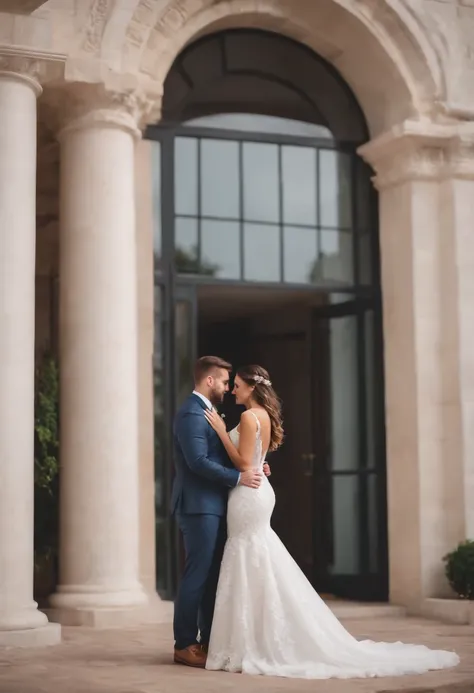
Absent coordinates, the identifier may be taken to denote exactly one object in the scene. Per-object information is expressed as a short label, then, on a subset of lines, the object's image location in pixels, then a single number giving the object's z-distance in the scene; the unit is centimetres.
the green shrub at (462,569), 1215
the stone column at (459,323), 1279
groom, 822
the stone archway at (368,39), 1291
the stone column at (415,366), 1283
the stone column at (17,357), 972
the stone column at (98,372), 1103
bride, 789
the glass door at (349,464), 1346
